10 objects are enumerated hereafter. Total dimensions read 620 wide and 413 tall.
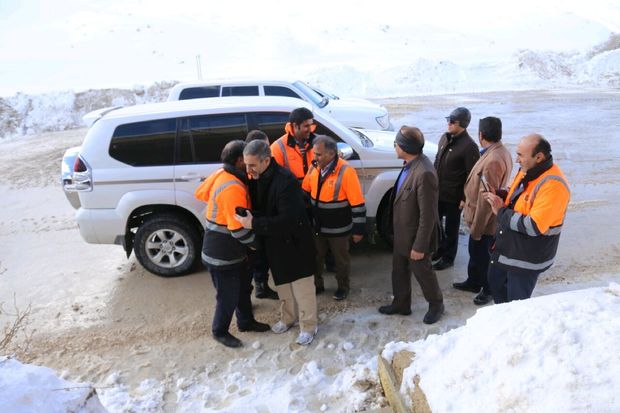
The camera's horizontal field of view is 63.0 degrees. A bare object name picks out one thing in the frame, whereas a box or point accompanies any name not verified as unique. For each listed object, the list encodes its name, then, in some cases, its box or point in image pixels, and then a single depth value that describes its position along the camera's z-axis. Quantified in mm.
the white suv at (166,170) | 5430
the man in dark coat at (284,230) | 3869
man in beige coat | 4492
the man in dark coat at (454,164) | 5070
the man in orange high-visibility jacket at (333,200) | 4520
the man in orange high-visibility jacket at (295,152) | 4938
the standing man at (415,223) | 4121
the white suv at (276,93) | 10367
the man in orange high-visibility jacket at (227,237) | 3912
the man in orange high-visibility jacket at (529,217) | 3461
